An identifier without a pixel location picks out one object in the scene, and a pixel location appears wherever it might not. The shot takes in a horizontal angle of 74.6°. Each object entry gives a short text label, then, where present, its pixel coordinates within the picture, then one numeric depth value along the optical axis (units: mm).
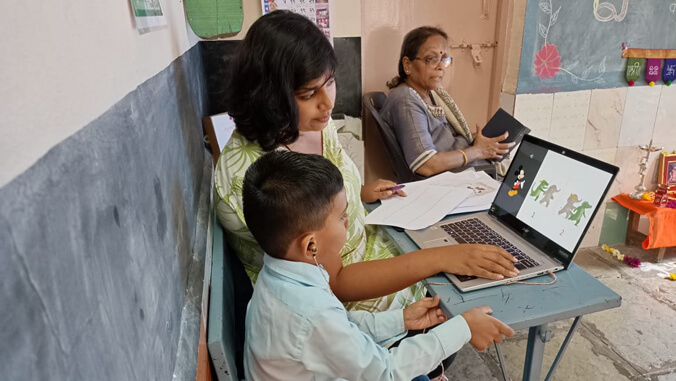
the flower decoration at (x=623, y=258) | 2646
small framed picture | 2846
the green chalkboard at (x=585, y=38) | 2496
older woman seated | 2008
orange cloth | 2596
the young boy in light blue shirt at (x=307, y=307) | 743
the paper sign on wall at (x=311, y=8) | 2352
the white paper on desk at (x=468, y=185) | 1277
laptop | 952
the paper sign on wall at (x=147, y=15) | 627
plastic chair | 2007
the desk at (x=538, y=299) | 849
